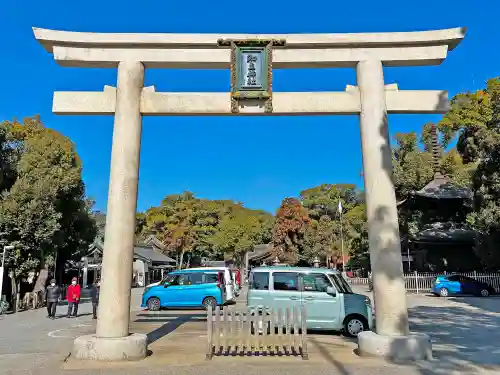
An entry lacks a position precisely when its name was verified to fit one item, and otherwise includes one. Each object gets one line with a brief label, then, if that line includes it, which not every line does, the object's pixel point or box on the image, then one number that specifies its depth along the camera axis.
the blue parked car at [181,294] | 18.09
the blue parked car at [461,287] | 24.62
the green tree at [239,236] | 55.53
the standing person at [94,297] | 16.08
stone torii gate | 8.21
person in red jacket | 16.39
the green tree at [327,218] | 41.28
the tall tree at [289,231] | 41.28
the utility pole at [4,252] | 15.96
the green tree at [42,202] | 19.31
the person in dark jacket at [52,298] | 15.97
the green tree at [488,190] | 21.05
